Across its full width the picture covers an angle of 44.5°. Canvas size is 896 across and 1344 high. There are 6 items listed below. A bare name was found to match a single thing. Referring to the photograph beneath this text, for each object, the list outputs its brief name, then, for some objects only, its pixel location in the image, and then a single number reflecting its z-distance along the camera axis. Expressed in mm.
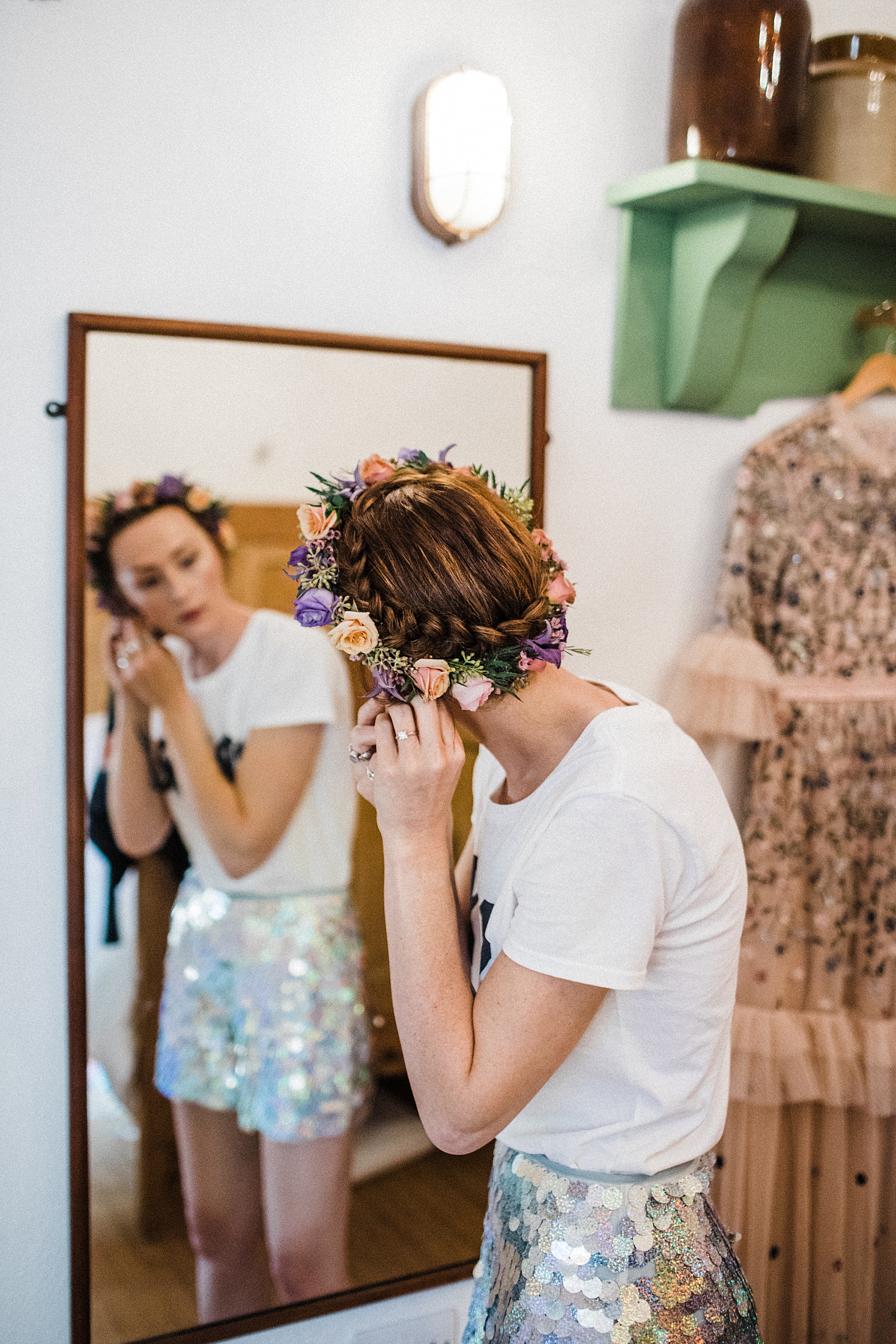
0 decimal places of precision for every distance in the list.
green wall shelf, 1410
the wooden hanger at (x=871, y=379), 1674
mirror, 1228
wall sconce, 1311
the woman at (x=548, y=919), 913
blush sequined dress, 1637
